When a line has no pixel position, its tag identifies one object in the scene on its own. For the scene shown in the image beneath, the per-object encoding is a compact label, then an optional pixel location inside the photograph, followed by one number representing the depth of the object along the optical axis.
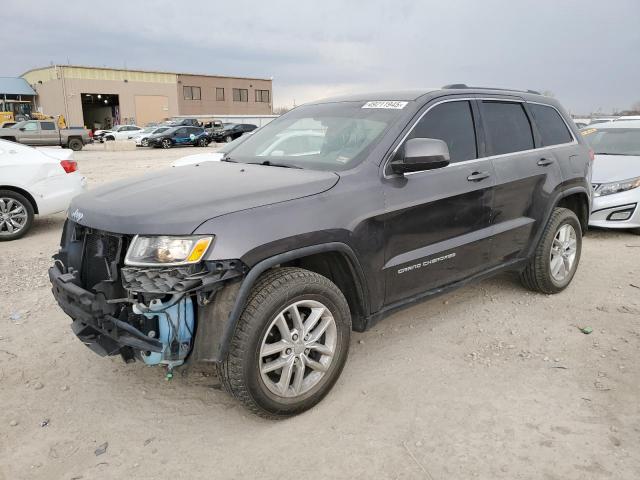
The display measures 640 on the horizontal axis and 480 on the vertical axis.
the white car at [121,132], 37.16
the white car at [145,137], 30.40
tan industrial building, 56.03
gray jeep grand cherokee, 2.58
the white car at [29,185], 6.89
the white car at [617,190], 6.82
